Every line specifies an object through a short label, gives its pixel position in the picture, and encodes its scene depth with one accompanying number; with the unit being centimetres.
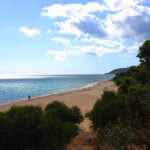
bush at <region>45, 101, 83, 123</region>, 649
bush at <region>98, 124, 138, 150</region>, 311
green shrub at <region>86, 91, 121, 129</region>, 585
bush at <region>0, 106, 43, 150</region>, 484
